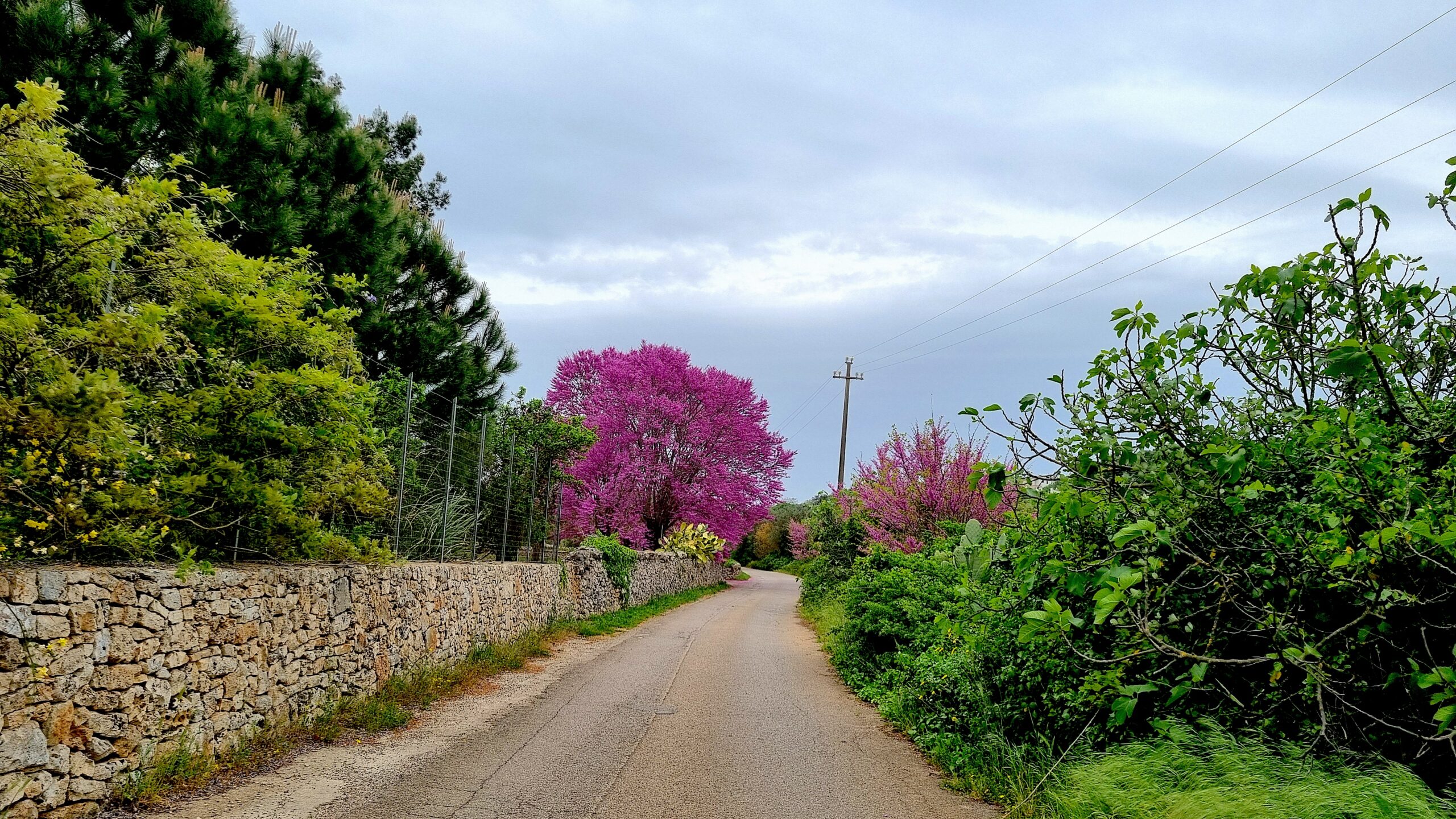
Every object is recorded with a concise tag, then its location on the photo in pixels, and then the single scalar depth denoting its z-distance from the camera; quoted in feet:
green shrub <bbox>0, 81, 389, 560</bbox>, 15.87
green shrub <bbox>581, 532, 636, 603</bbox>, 69.51
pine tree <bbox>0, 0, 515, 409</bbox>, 33.04
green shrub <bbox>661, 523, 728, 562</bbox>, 101.09
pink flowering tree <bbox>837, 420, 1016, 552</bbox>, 51.93
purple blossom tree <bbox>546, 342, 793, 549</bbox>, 97.09
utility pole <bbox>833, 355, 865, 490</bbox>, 128.88
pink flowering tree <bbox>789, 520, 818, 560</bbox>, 120.93
